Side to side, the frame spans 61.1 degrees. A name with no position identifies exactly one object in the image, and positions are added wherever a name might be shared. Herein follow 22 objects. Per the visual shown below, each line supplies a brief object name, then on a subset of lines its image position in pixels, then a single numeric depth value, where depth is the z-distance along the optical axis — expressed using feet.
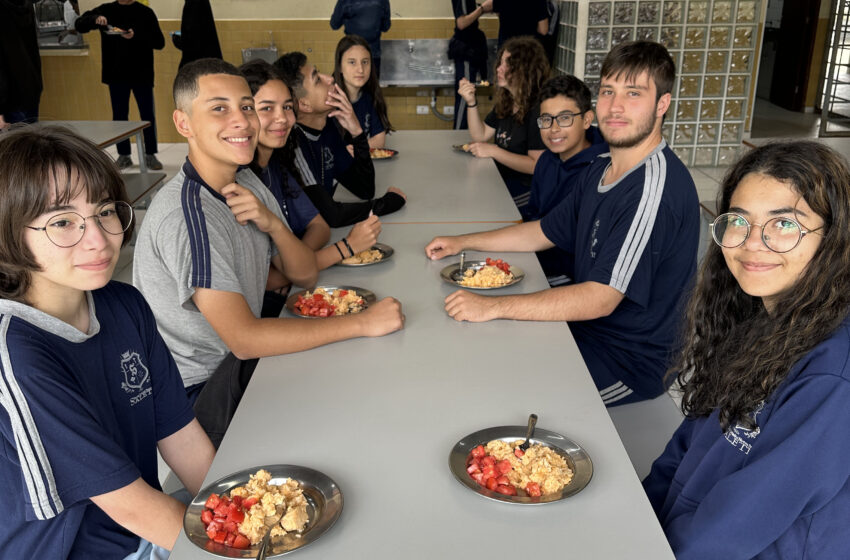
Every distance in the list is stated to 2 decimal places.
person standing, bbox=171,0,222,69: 21.43
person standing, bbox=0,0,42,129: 14.88
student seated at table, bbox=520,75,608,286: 10.62
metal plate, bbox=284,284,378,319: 6.85
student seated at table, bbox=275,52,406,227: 10.23
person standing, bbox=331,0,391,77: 21.85
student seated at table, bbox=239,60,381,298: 8.12
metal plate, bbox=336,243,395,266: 8.23
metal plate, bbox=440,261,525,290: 7.43
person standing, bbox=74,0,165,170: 20.81
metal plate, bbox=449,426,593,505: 4.11
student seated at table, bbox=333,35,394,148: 13.26
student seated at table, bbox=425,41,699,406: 6.79
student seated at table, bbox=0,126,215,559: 3.77
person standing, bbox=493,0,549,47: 20.98
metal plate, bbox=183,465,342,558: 3.79
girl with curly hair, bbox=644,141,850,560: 3.64
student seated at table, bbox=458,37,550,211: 13.09
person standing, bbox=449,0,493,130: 22.29
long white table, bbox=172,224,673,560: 3.85
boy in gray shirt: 5.98
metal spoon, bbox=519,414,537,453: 4.56
